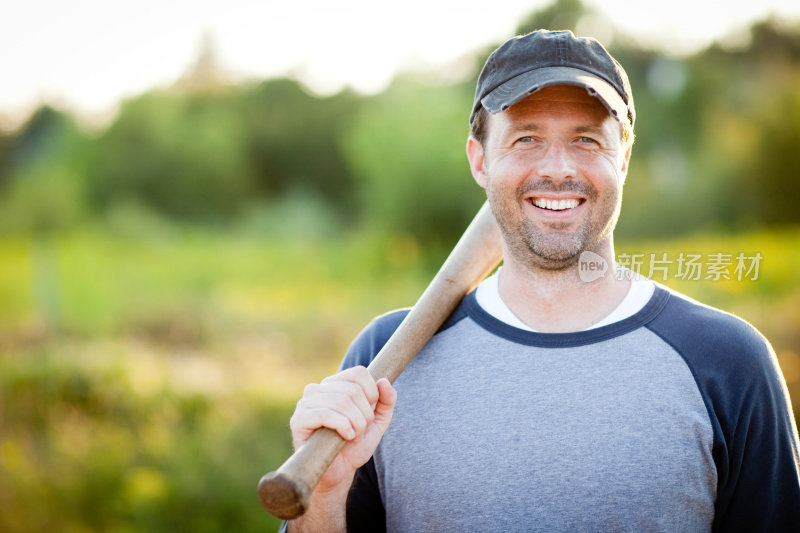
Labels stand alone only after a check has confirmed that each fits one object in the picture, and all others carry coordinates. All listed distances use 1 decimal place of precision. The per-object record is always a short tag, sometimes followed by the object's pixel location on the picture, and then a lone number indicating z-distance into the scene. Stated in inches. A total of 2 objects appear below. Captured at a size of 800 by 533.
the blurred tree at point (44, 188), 499.8
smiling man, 65.1
